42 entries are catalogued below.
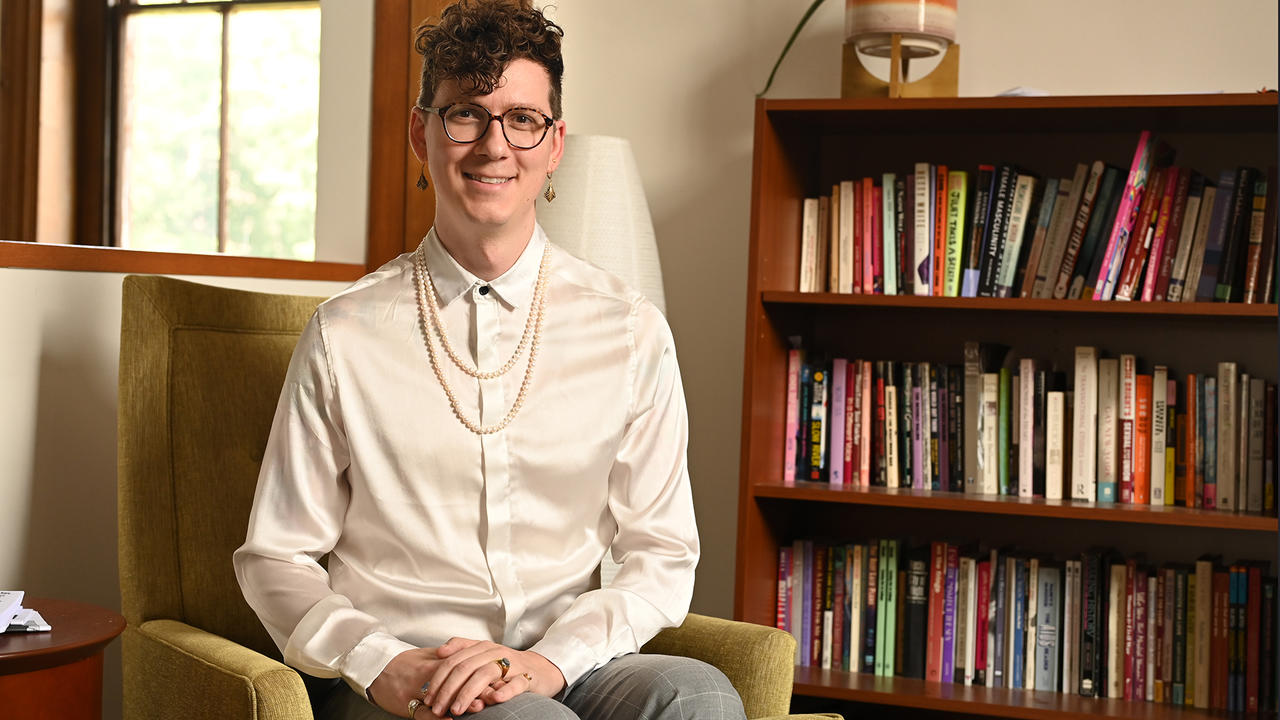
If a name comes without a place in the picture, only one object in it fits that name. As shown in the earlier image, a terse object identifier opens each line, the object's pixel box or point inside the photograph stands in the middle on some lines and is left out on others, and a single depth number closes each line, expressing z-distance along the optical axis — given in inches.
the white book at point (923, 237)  88.0
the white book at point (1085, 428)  85.4
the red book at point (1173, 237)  83.0
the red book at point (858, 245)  90.0
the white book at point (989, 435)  87.5
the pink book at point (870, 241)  89.7
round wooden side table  49.6
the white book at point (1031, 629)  87.0
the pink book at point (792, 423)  91.2
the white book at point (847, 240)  90.1
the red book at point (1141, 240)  83.2
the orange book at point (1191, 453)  83.4
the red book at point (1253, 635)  81.7
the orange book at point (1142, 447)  84.7
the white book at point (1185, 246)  82.7
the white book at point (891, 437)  89.7
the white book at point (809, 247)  91.7
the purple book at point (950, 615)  88.7
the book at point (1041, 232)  86.4
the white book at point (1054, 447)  86.1
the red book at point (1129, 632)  85.0
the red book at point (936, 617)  88.7
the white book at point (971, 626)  88.0
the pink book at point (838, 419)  90.7
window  156.1
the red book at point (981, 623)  88.1
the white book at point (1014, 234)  86.6
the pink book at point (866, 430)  90.3
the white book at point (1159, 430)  84.4
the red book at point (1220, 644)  82.5
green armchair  58.0
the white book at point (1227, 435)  82.3
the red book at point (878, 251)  89.6
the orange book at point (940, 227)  88.0
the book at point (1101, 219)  84.7
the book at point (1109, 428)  85.1
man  53.4
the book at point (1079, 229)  84.7
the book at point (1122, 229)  82.7
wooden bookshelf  82.0
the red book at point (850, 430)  90.9
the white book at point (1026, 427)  86.5
